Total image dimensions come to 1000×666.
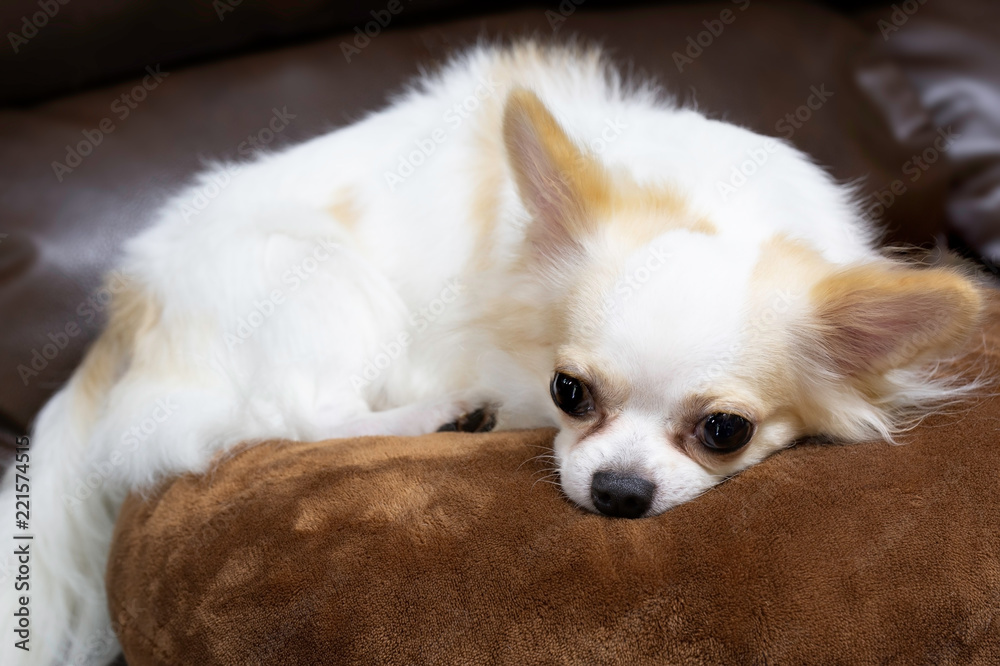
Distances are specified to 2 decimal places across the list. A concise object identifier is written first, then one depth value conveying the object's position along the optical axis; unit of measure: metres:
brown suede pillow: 0.55
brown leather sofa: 0.67
